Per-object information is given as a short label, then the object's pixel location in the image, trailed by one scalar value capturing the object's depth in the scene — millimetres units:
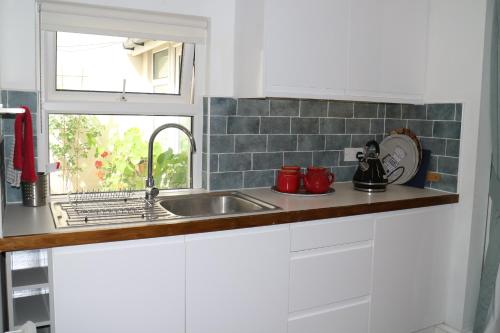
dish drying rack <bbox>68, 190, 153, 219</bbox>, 2064
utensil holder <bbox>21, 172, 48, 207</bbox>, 2131
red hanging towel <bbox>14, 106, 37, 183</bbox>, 1926
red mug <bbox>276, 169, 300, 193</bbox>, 2646
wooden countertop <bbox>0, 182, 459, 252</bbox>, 1699
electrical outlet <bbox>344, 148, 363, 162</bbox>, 3107
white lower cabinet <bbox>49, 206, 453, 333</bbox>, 1795
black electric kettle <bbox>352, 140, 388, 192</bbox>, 2768
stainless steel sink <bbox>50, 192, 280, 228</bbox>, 1939
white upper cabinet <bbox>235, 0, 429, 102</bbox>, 2383
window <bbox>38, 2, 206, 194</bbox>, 2332
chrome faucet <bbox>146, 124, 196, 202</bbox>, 2283
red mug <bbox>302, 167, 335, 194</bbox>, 2627
